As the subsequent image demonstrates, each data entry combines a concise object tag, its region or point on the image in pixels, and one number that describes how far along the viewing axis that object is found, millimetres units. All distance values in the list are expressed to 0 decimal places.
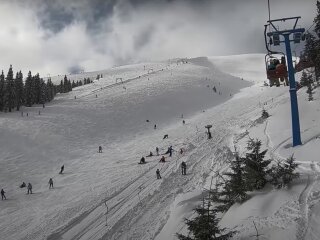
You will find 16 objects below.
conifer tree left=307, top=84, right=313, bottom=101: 34781
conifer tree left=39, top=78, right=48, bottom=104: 83562
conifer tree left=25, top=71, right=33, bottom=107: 81888
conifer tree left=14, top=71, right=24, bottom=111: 78119
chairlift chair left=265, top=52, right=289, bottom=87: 19094
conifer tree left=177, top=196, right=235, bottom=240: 9453
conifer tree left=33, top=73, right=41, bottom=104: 83188
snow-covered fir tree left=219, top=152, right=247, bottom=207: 13570
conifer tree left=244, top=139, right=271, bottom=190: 13672
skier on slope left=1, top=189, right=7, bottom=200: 30500
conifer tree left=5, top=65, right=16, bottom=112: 74562
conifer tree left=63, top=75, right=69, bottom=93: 122638
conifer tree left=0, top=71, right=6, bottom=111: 74375
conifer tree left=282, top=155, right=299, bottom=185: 13266
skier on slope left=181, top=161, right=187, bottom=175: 28406
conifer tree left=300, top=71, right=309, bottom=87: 47831
